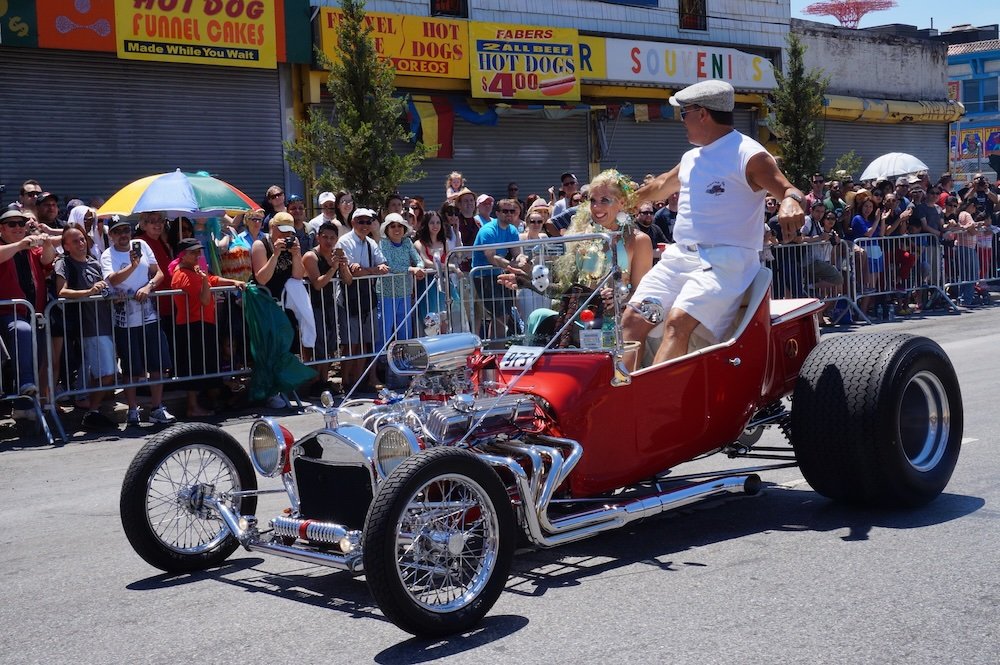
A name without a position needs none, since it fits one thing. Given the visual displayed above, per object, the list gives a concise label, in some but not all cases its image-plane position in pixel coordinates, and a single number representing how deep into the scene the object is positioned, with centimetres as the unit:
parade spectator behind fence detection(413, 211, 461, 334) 1284
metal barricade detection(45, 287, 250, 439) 1024
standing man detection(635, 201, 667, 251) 1427
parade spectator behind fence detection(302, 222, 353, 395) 1154
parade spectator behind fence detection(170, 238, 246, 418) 1083
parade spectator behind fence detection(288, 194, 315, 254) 1264
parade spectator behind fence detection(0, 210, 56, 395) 984
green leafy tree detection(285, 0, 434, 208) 1602
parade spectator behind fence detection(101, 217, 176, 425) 1048
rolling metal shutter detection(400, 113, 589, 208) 2173
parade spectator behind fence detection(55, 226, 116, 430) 1027
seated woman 590
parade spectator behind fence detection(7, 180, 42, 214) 1248
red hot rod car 464
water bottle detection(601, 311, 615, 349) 571
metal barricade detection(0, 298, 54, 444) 984
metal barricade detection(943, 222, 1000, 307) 1873
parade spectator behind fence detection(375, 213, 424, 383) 1208
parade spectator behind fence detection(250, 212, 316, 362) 1134
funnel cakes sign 1716
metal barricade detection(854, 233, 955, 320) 1717
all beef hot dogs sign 2161
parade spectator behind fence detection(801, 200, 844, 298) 1628
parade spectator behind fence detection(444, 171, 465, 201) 1595
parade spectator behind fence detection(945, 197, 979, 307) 1883
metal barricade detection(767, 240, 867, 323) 1603
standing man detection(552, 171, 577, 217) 1528
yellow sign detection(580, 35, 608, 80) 2338
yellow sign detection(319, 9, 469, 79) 1994
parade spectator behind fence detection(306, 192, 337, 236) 1416
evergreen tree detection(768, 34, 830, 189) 2431
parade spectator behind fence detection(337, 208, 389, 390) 1192
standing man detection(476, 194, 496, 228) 1530
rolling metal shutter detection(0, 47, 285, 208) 1662
